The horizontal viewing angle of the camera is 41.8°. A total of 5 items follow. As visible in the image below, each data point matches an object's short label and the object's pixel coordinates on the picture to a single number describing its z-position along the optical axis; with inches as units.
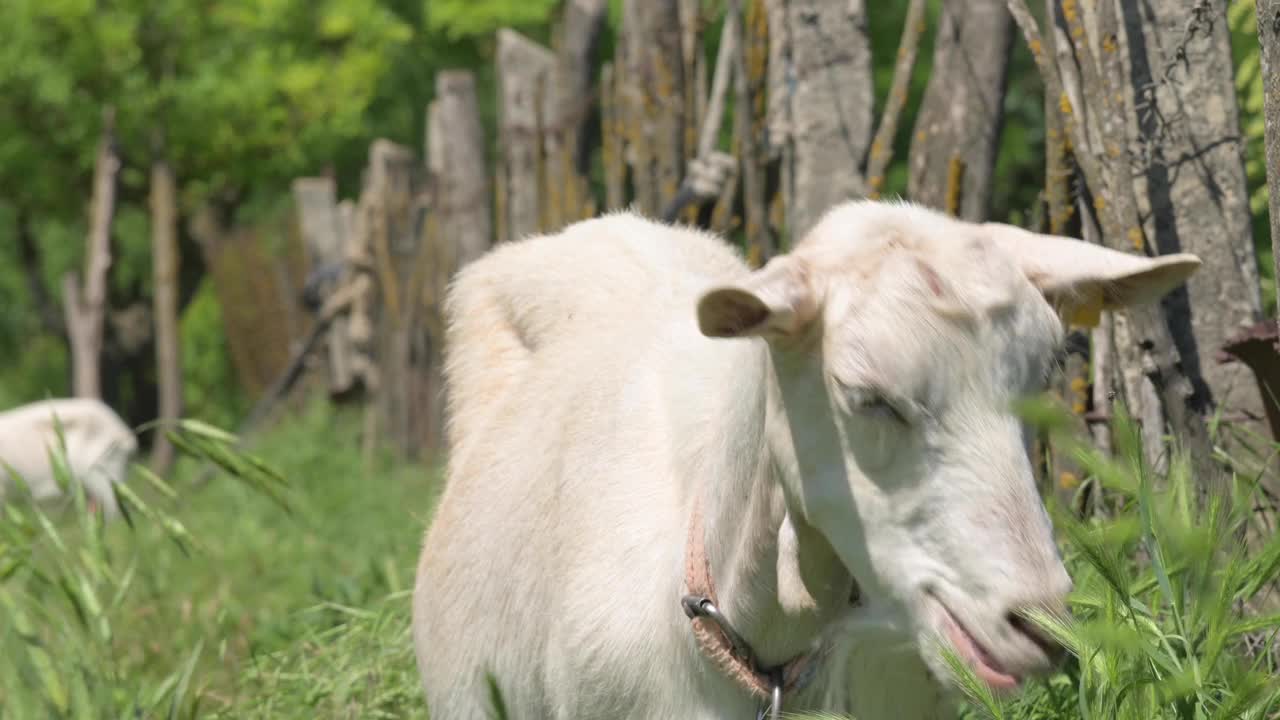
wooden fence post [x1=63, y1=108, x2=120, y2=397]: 606.9
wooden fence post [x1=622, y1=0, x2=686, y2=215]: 279.4
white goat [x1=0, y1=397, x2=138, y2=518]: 482.6
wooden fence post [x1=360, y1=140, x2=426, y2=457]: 483.8
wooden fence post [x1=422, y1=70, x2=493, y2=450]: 427.2
